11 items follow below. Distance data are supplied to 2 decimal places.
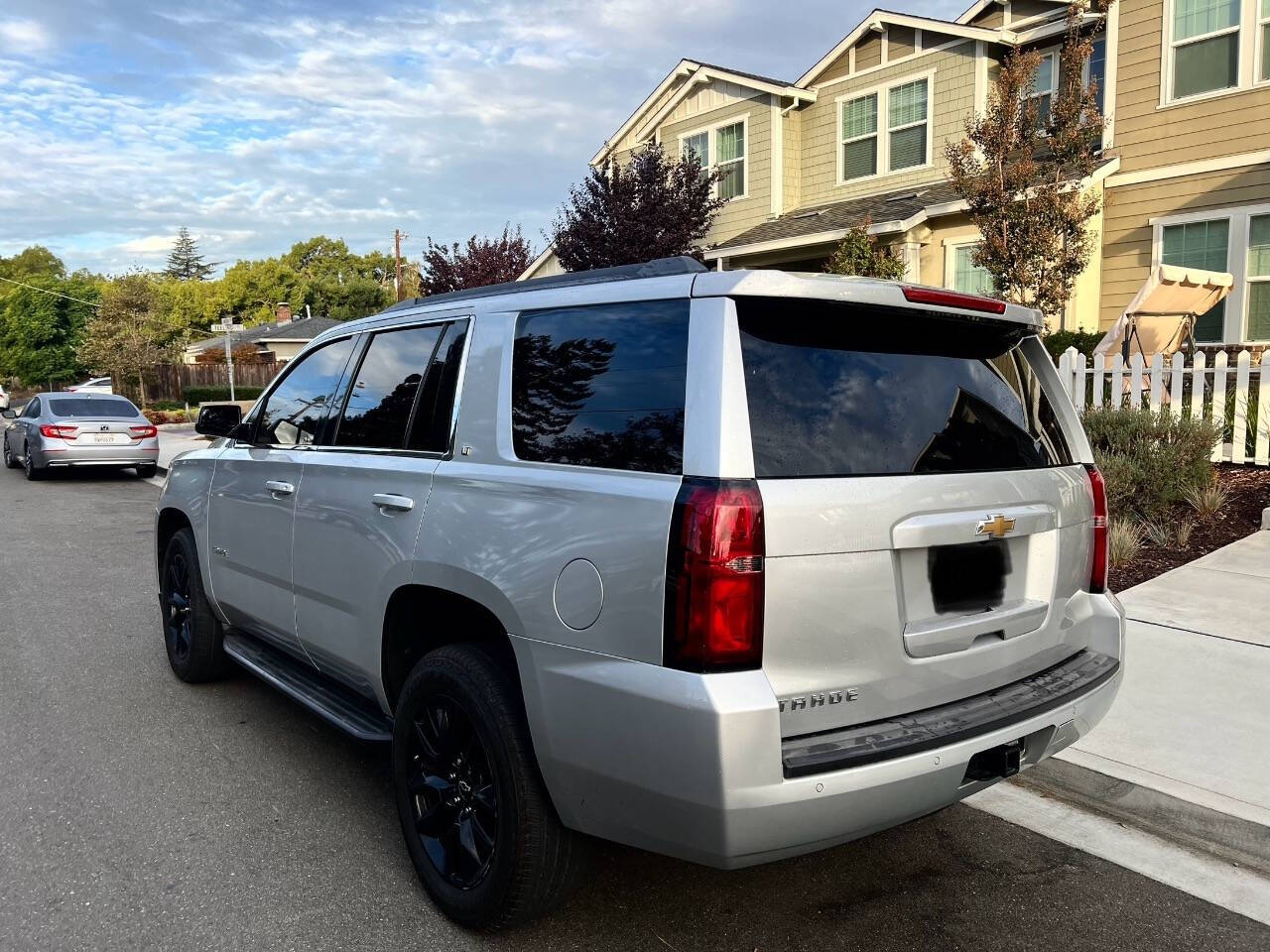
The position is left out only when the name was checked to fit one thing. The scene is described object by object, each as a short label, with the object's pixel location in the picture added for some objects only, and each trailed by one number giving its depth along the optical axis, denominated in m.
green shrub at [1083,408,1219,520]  7.74
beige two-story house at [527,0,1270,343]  13.39
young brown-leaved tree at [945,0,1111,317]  11.96
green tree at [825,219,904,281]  14.67
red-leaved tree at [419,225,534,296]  25.75
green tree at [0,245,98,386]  74.56
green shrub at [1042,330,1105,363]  13.31
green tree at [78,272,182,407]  39.72
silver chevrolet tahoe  2.38
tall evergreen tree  110.75
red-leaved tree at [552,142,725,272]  17.94
